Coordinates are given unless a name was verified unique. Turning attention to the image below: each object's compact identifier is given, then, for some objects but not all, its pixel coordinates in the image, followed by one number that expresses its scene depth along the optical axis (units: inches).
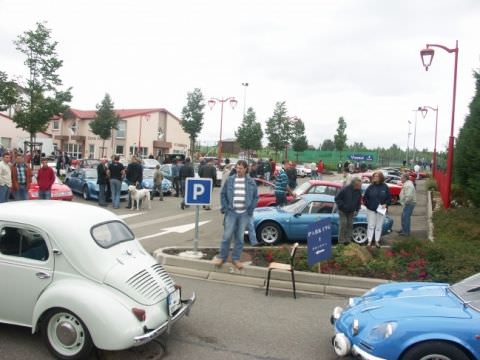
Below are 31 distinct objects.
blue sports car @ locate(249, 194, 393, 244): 437.7
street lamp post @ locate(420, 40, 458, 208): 539.5
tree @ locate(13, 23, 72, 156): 890.7
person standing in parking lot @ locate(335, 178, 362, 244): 404.8
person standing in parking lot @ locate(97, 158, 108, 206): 662.5
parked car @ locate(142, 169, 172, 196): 825.8
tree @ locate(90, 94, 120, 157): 2016.5
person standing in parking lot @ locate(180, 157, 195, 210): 750.5
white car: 182.9
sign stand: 355.6
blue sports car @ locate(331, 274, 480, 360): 166.1
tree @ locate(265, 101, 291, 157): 2048.5
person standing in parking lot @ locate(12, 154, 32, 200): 510.9
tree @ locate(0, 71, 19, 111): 874.1
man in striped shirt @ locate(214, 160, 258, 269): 329.7
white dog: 668.7
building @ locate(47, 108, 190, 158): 2337.6
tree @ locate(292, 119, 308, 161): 2346.2
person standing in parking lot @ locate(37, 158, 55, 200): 538.9
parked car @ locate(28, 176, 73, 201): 631.2
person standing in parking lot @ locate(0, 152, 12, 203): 491.2
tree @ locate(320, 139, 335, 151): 4099.4
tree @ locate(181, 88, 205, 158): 1934.1
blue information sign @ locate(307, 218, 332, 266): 302.5
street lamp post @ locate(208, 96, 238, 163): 1462.8
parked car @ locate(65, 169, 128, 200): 738.2
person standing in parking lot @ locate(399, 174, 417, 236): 504.4
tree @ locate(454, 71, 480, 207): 491.8
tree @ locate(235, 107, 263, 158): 2057.1
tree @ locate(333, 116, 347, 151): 2716.5
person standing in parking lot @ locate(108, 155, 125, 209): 650.8
